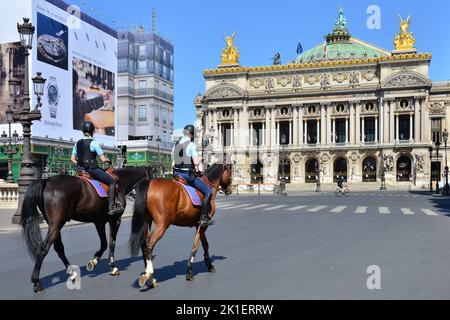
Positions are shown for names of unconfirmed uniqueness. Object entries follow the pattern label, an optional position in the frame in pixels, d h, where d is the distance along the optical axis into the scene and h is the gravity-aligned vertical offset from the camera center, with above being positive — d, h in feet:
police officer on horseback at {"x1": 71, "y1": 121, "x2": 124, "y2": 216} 29.32 -0.05
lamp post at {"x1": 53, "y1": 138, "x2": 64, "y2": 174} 187.86 +3.51
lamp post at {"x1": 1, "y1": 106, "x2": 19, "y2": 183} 97.03 +2.95
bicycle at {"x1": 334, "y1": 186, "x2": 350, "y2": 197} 159.22 -9.99
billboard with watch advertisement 191.93 +38.69
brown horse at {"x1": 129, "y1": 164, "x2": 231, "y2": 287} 25.30 -2.81
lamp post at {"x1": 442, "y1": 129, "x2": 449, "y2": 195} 148.75 -8.57
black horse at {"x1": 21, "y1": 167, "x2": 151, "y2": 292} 25.70 -2.51
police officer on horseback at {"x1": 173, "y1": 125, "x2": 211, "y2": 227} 28.45 -0.25
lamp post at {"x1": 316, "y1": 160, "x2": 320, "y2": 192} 222.03 -5.65
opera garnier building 256.32 +23.86
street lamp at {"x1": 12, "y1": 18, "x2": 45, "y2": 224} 57.47 +5.12
